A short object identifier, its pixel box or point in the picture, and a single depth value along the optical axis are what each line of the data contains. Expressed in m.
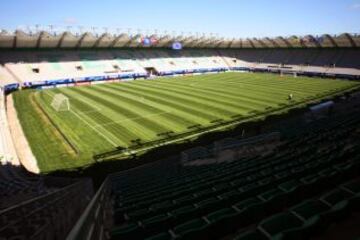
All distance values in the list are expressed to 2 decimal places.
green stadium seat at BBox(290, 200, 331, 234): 4.74
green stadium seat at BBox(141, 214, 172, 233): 6.27
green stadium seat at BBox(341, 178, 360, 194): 6.23
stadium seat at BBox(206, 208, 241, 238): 5.36
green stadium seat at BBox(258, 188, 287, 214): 6.31
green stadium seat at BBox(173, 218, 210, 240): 4.98
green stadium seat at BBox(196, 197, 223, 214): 7.12
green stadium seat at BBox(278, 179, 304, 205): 6.67
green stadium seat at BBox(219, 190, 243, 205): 7.61
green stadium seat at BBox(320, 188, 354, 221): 4.87
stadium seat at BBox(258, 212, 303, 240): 4.77
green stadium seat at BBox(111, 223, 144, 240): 5.83
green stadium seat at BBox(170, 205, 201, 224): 6.71
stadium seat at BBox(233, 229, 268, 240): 4.36
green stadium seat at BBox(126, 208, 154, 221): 7.75
